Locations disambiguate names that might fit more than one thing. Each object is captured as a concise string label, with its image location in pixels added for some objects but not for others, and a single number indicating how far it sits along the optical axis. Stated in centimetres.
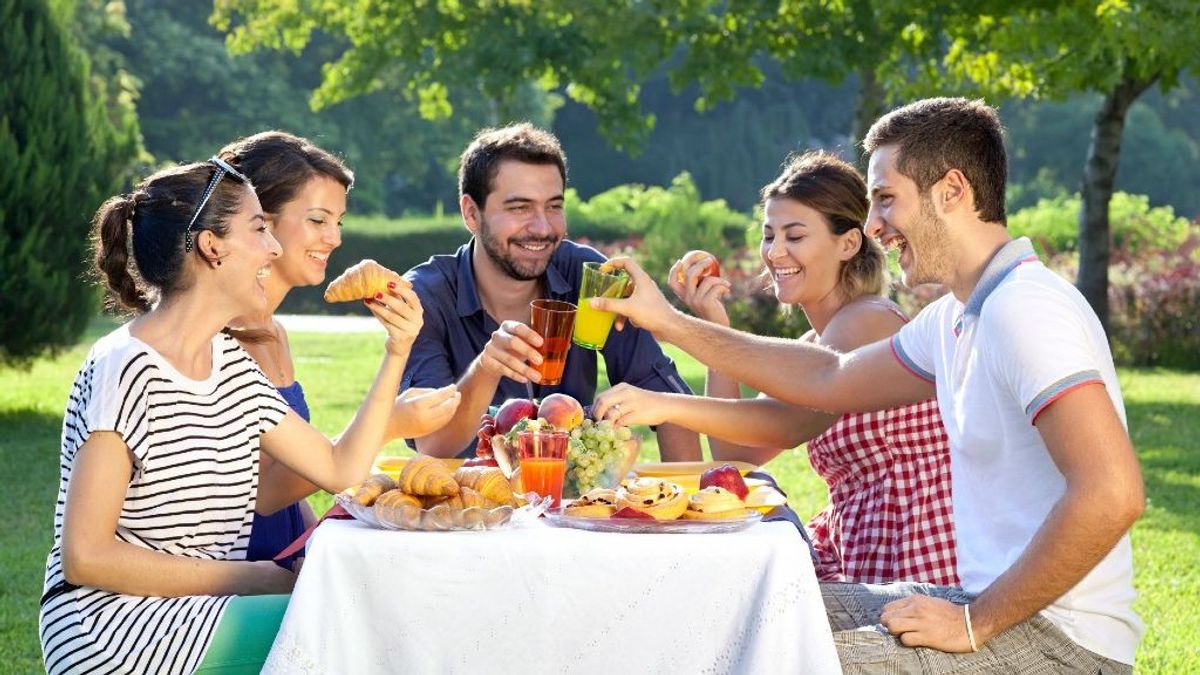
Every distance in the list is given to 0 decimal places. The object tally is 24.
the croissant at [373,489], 323
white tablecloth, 303
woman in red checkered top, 428
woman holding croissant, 450
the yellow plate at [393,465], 408
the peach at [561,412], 370
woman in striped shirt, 324
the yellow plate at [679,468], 400
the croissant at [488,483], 322
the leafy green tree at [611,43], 1567
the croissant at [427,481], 322
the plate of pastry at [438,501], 310
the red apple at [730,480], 344
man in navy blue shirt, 527
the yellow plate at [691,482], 367
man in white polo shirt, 301
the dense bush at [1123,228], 2356
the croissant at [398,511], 310
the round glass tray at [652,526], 312
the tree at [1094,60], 1212
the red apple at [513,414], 379
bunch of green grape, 364
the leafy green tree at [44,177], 1119
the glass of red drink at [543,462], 353
